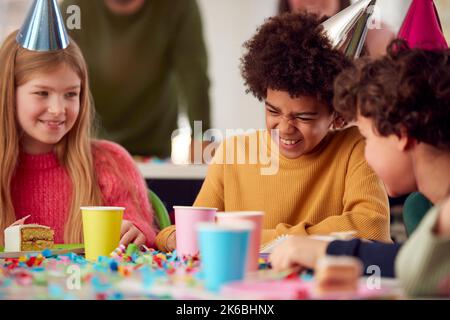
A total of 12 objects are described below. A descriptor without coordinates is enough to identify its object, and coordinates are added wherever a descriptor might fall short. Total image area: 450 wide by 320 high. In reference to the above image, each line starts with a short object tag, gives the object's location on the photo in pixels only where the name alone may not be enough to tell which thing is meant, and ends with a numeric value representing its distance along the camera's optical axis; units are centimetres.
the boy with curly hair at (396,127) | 246
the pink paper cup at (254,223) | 242
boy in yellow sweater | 310
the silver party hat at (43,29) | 318
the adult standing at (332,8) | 564
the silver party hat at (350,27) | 313
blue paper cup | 228
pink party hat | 313
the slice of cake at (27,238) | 298
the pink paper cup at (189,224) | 275
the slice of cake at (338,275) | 219
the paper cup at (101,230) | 282
